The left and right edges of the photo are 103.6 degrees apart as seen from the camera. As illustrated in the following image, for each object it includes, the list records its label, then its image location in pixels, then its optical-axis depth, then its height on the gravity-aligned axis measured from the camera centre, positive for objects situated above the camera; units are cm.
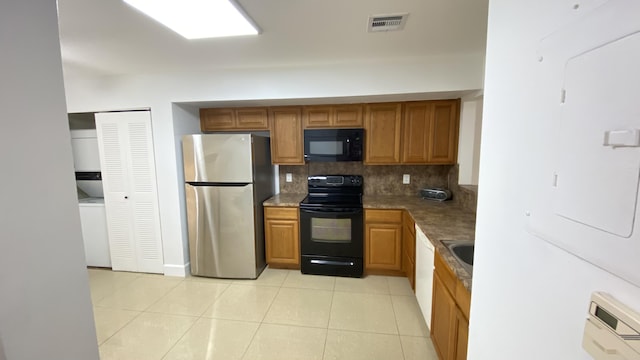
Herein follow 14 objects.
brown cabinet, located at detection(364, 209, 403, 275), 295 -103
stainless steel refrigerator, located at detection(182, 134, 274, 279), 290 -58
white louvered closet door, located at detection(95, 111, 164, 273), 303 -44
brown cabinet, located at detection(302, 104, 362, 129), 311 +46
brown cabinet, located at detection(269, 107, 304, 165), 319 +23
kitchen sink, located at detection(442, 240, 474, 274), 172 -66
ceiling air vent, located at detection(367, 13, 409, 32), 174 +94
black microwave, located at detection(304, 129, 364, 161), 309 +11
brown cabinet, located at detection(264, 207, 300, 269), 316 -103
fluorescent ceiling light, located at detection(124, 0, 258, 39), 152 +90
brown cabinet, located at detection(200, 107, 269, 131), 324 +45
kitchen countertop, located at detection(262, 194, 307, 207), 314 -61
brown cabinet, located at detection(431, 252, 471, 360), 131 -96
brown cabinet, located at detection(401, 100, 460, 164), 295 +24
